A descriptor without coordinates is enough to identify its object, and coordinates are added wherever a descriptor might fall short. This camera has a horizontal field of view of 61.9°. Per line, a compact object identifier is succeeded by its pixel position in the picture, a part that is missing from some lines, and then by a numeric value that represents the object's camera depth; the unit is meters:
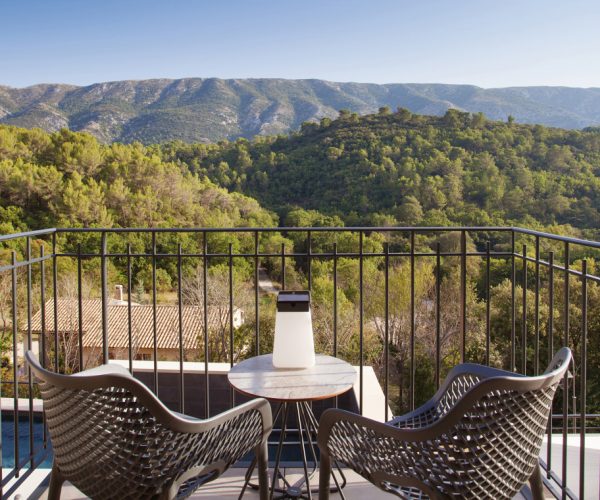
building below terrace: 16.64
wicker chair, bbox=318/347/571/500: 1.20
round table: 1.64
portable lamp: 1.86
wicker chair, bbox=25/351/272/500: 1.23
